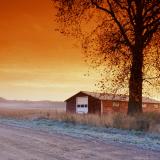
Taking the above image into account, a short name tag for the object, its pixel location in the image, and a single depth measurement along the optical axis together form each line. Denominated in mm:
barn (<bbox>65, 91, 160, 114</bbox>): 56812
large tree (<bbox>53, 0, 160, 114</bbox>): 28078
